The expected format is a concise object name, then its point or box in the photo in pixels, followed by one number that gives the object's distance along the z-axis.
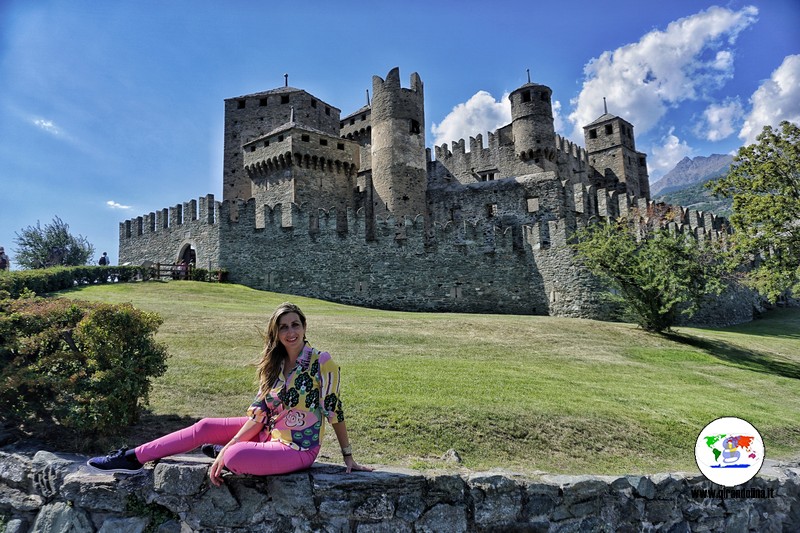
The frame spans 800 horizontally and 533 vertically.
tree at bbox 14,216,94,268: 38.03
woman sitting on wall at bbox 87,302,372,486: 4.38
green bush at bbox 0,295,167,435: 6.00
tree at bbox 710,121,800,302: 15.66
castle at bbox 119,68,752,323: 24.71
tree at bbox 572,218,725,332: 18.33
